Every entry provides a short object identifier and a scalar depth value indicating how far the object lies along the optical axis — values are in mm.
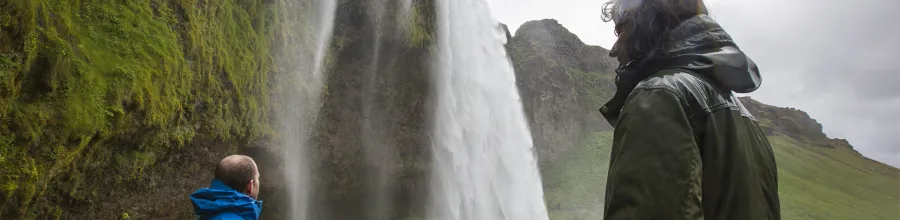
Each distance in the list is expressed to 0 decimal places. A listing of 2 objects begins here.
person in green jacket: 1456
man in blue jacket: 3297
